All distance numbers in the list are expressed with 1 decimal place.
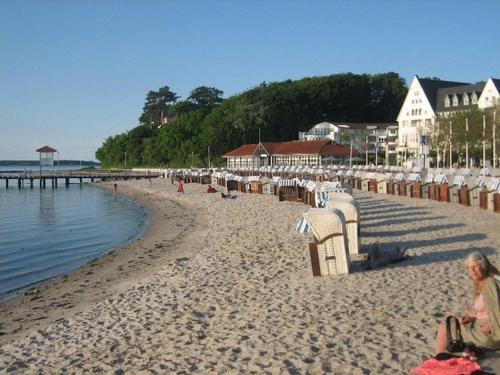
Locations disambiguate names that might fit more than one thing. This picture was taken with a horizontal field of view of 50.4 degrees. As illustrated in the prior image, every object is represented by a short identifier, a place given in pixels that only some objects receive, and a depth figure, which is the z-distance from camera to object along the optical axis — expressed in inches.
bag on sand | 178.2
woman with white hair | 174.4
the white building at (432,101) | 2397.8
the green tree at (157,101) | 6269.7
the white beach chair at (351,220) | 407.5
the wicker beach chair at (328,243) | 345.1
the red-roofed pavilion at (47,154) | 3110.2
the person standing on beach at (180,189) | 1652.7
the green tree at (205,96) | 4980.3
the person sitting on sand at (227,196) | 1177.8
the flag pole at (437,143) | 1905.3
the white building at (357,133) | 3085.6
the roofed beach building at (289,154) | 2300.7
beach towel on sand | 159.3
